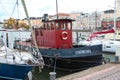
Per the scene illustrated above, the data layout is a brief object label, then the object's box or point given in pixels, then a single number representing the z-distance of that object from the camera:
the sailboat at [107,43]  14.49
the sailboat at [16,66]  6.74
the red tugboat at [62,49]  8.91
